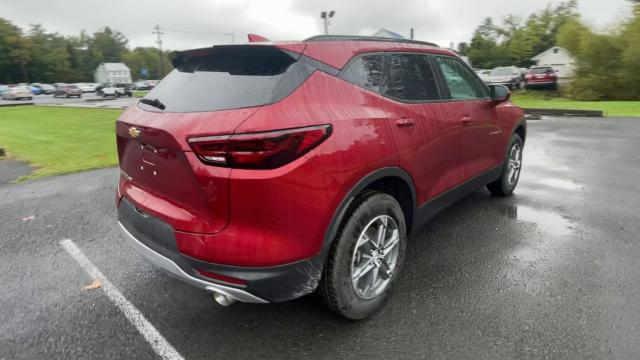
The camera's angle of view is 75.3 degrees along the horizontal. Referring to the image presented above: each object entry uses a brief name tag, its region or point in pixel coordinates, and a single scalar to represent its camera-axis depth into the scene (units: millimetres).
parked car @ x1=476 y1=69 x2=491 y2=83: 29130
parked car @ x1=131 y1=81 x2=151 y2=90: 60025
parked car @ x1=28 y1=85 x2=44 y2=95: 55950
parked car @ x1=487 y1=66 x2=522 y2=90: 26969
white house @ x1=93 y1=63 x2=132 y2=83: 89875
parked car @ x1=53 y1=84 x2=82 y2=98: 44531
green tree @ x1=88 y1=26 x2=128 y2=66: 114781
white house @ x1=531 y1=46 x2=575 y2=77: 50734
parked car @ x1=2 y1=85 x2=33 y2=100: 36712
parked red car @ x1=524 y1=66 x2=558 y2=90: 25469
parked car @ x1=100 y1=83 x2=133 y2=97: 41531
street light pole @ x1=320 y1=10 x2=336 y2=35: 27559
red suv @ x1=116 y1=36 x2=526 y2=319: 2049
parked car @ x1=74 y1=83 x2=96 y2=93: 49672
